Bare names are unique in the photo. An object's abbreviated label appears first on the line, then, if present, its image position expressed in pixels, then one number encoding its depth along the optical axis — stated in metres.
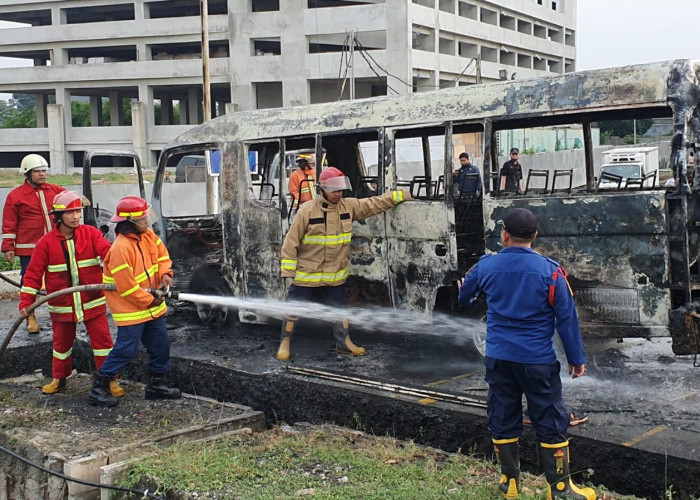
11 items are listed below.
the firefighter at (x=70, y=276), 6.79
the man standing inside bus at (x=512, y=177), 7.25
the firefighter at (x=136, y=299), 6.31
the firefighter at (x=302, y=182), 8.70
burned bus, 6.06
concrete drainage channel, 4.86
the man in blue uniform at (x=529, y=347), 4.22
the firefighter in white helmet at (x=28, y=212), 9.03
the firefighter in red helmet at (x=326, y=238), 7.51
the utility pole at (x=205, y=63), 19.06
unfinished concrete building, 36.69
